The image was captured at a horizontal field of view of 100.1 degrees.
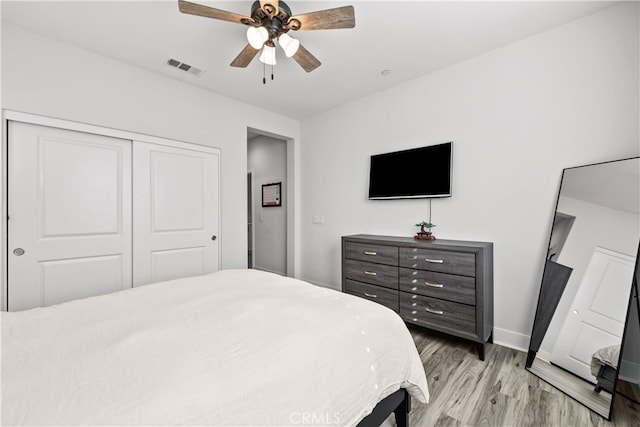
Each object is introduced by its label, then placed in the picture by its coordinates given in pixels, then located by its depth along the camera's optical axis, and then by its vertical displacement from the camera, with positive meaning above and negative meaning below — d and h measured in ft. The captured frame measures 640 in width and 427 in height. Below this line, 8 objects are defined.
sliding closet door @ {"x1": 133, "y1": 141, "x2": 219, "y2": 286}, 9.27 -0.05
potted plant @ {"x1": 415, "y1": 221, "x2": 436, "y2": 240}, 9.15 -0.70
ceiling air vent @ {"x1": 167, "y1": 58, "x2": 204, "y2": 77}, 8.85 +4.93
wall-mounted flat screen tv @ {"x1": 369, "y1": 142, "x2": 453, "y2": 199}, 9.12 +1.40
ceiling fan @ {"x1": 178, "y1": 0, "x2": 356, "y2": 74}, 5.49 +4.13
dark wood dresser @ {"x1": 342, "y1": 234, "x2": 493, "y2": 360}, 7.25 -2.13
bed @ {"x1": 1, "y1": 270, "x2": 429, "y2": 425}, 2.33 -1.62
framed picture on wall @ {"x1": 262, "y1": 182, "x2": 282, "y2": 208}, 15.56 +0.98
